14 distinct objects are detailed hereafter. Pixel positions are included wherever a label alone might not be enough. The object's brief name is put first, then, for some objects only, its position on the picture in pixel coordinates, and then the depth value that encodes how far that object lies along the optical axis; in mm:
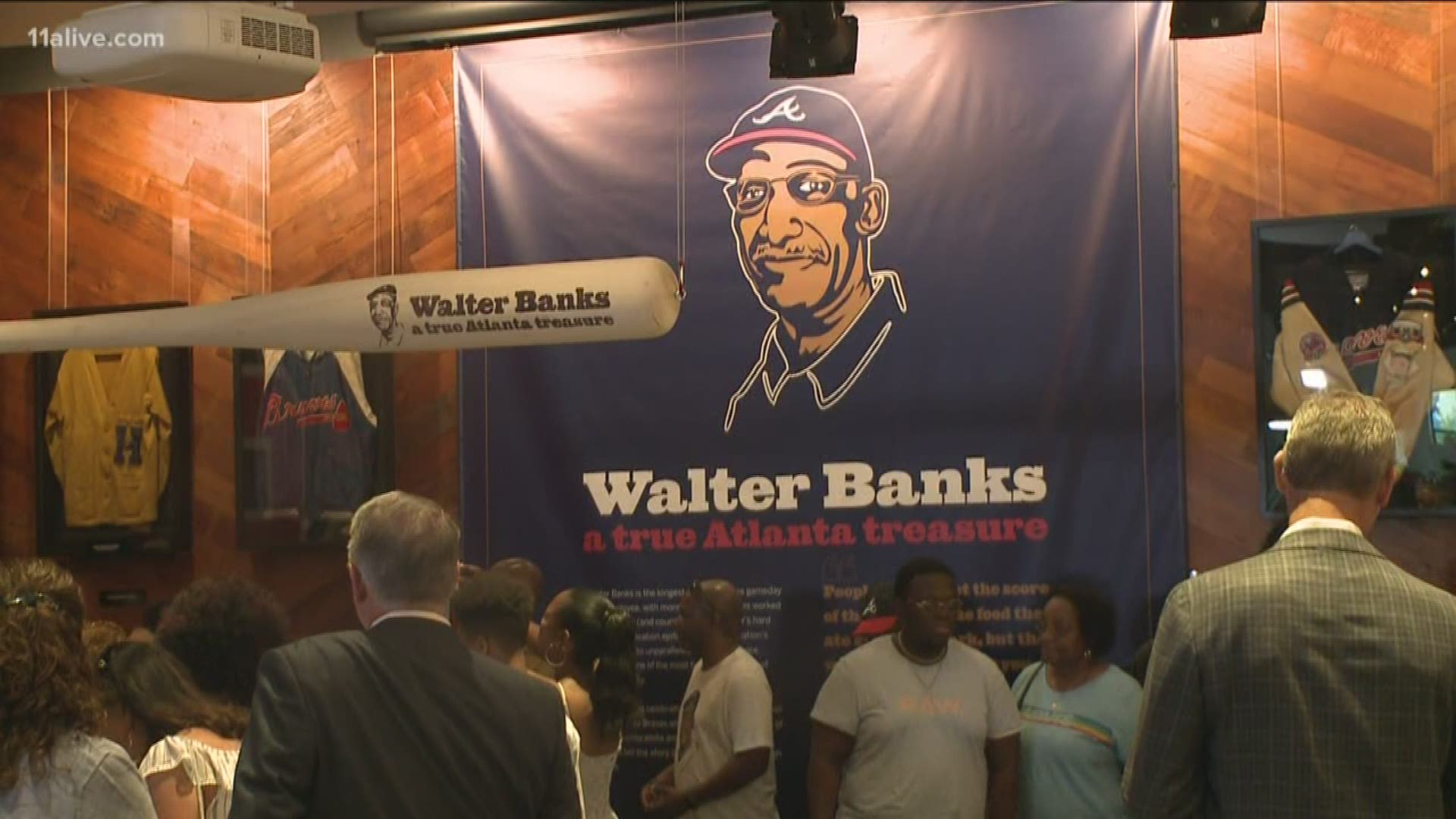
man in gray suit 2570
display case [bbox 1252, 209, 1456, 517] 5242
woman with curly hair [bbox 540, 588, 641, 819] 4883
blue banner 5652
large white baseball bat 4926
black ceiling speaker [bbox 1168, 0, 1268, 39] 4754
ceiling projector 4867
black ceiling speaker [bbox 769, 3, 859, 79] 5027
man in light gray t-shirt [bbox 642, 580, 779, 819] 5438
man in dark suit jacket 2633
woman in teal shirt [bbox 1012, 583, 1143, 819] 5082
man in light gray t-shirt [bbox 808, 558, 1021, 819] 5238
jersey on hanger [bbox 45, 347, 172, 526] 6695
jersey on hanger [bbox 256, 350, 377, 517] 6434
